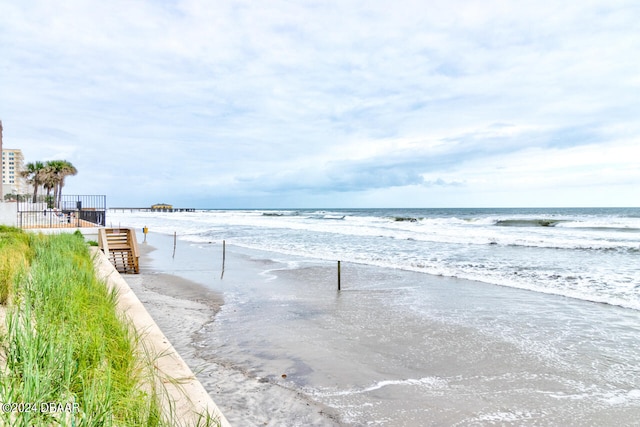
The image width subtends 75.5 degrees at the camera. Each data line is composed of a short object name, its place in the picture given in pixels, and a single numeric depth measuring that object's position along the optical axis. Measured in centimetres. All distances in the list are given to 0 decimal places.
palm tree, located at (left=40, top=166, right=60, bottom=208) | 5630
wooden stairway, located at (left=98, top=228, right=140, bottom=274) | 1616
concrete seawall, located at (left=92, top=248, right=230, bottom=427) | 325
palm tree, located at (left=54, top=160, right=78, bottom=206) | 5750
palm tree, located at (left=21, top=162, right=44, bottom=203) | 5711
